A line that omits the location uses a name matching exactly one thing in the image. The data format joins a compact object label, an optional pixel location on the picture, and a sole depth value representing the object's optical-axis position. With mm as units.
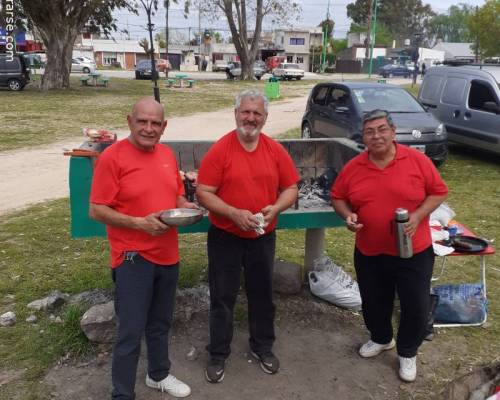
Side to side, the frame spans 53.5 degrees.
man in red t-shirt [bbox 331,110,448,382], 2852
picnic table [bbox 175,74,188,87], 30125
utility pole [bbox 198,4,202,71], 36438
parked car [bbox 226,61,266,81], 39938
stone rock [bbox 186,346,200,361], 3410
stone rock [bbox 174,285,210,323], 3805
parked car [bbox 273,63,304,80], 40250
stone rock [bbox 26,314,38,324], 3773
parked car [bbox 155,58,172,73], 43394
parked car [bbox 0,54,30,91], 23406
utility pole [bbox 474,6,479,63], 28867
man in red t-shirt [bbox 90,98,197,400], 2475
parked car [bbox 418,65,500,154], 9258
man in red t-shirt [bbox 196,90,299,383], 2734
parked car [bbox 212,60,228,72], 57844
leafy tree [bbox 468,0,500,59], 27422
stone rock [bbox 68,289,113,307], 3924
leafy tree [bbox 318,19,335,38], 79375
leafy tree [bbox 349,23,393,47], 86562
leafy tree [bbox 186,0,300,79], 34656
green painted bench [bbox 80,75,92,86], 28425
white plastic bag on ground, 4066
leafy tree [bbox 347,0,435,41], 87938
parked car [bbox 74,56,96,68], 45672
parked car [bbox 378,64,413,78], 48500
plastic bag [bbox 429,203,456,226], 4125
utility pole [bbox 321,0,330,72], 59047
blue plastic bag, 3920
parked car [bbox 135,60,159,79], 36691
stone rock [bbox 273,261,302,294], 4234
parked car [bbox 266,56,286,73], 51575
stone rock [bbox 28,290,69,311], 3918
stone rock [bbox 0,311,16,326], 3740
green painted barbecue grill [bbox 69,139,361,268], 3324
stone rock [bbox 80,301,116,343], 3436
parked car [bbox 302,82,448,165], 8469
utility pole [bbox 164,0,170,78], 25253
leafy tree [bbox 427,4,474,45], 108500
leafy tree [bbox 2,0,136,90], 22531
